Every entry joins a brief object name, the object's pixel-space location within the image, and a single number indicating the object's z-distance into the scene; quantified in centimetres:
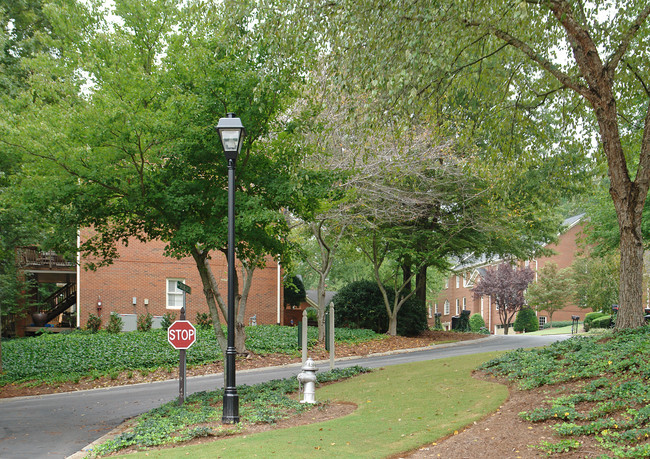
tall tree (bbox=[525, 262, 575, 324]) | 4206
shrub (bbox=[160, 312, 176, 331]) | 2452
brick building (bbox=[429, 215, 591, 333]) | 4922
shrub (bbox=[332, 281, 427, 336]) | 2798
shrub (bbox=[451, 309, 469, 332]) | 3541
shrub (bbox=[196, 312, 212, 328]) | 2533
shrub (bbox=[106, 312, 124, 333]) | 2428
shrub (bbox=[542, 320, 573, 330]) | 4513
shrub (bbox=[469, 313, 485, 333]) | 4969
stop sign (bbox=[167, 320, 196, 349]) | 1109
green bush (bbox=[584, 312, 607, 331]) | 3262
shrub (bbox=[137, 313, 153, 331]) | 2622
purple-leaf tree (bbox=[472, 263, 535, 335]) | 4462
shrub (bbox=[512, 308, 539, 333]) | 4572
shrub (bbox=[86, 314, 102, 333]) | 2471
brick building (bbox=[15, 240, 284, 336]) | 2775
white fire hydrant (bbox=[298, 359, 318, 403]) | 1054
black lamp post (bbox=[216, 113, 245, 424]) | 924
